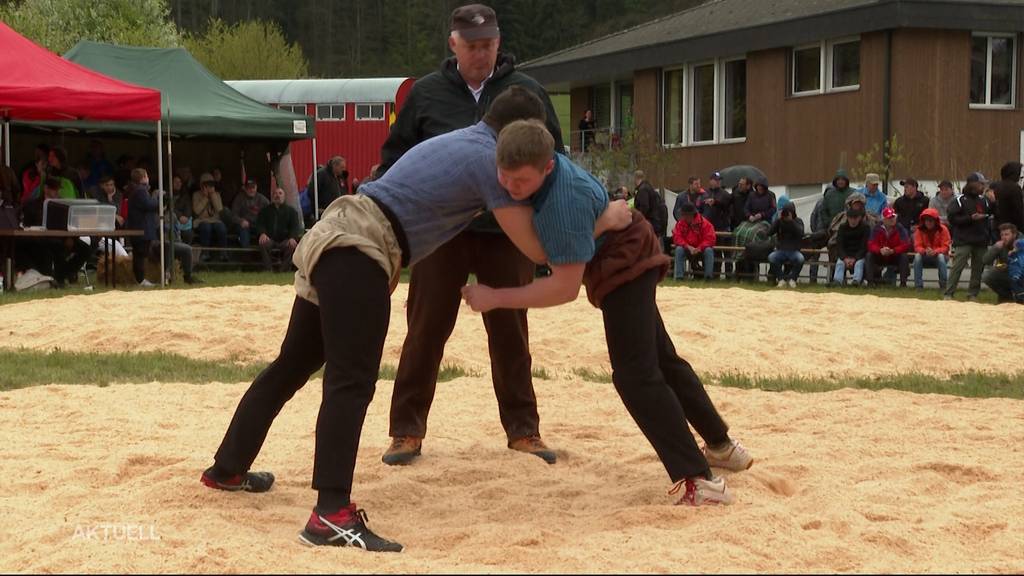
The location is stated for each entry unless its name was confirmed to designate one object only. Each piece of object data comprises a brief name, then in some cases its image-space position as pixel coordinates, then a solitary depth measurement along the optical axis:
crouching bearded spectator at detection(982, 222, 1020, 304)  16.08
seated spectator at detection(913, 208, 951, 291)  18.45
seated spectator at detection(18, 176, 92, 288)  18.19
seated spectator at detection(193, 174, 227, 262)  22.39
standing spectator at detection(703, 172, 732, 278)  22.12
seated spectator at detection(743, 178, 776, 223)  21.31
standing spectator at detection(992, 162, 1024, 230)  17.80
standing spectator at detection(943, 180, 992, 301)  17.09
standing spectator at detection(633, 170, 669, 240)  21.69
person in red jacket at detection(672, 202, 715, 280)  20.88
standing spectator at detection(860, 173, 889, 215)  20.20
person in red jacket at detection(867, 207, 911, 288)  18.83
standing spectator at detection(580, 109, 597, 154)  34.31
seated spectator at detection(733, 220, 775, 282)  20.38
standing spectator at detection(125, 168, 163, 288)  18.72
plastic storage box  17.62
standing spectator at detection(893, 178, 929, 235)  19.61
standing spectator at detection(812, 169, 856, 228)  20.47
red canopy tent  16.73
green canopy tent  21.42
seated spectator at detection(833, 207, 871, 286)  19.17
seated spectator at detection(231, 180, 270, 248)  22.66
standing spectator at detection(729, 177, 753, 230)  22.03
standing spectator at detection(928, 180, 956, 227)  19.39
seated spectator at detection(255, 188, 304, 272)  22.20
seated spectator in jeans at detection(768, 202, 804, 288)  19.72
